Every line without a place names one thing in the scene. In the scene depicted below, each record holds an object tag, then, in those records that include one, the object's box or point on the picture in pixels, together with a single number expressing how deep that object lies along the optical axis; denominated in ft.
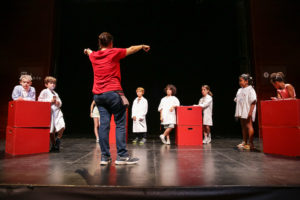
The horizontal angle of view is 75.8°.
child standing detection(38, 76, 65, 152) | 11.65
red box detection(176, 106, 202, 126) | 14.87
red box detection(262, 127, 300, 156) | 9.54
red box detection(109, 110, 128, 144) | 16.03
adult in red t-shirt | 7.45
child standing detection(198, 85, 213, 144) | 16.48
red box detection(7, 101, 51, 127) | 10.25
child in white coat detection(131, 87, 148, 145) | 16.99
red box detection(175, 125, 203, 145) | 14.69
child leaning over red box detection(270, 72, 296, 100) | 10.64
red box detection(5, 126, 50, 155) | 10.11
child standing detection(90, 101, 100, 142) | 17.01
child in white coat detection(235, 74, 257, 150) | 11.45
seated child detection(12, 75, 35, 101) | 11.93
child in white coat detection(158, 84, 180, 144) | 15.96
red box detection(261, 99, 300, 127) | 9.66
